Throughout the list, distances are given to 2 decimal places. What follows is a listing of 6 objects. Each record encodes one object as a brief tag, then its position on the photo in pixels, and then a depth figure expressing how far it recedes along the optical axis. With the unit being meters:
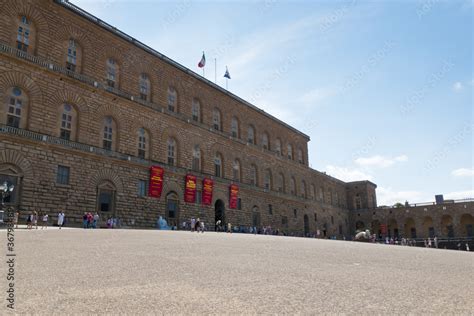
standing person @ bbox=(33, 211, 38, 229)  17.84
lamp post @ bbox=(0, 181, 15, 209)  17.43
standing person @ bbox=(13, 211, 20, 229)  17.27
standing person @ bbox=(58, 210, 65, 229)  19.47
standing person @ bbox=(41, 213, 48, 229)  19.59
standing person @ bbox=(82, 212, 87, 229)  20.81
